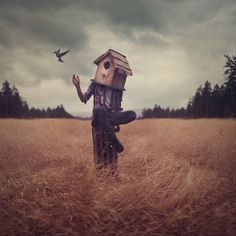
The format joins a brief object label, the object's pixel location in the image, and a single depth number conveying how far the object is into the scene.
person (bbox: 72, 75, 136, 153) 3.85
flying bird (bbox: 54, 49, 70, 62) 3.79
